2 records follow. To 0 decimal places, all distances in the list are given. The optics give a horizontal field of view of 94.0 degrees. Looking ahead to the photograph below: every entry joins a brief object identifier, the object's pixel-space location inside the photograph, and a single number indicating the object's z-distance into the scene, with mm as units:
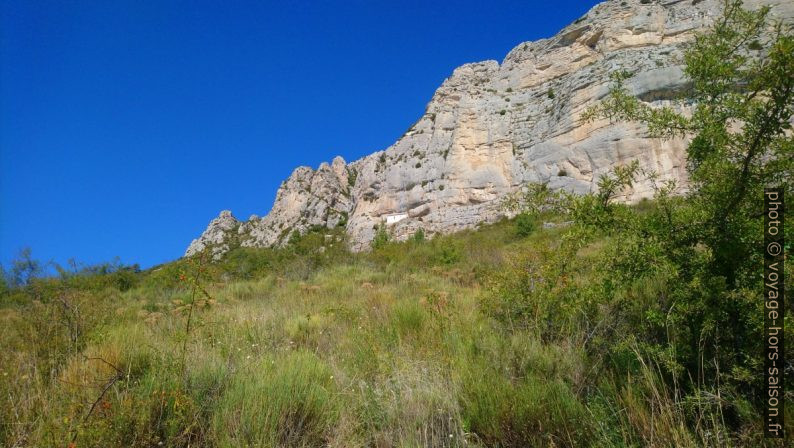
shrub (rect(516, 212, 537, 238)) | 17256
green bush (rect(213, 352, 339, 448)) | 2152
